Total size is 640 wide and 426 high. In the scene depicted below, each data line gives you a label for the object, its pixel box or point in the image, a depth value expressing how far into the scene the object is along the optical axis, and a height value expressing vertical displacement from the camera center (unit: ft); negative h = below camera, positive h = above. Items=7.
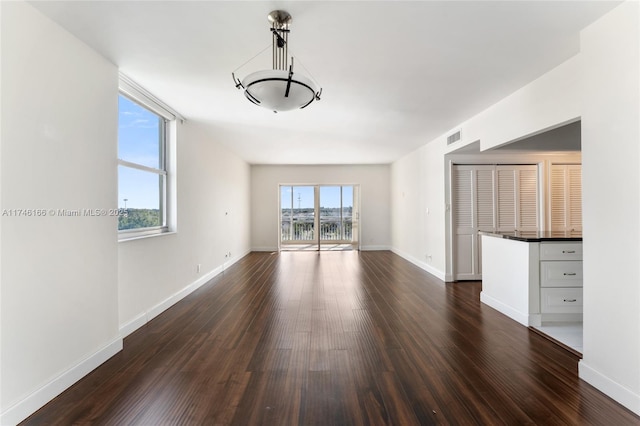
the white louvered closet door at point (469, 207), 16.29 +0.30
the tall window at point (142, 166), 9.93 +1.77
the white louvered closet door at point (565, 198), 15.58 +0.75
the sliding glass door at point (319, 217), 29.71 -0.38
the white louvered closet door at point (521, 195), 16.06 +0.94
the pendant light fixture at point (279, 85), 6.53 +2.92
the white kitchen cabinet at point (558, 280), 10.23 -2.33
